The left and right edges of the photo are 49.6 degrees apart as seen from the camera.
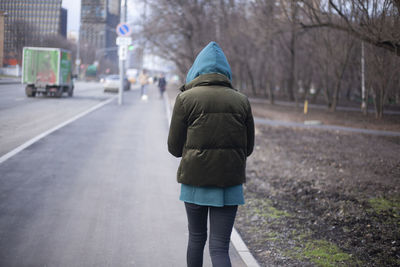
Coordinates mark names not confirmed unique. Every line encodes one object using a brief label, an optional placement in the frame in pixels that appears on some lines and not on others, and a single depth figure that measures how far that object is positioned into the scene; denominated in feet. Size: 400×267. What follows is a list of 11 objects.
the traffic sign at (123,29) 70.59
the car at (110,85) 122.62
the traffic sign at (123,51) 71.31
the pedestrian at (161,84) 107.24
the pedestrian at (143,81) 98.82
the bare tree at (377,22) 24.80
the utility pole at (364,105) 82.03
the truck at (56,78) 48.88
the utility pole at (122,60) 73.38
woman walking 10.19
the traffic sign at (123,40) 70.85
